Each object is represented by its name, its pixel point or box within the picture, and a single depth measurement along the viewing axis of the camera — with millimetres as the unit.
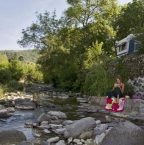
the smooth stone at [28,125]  5736
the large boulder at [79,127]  4763
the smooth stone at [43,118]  6134
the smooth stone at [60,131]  5130
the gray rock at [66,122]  5897
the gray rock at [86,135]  4728
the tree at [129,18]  19145
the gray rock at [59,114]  6837
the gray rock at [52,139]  4536
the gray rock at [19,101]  9177
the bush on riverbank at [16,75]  17205
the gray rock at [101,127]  5303
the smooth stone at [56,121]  6153
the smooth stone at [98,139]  4328
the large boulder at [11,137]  4237
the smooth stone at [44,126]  5591
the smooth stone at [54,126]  5618
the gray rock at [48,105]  9264
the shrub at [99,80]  10217
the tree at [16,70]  28110
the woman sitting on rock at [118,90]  6309
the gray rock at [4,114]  6928
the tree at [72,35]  17882
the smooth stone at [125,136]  3814
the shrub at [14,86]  16672
